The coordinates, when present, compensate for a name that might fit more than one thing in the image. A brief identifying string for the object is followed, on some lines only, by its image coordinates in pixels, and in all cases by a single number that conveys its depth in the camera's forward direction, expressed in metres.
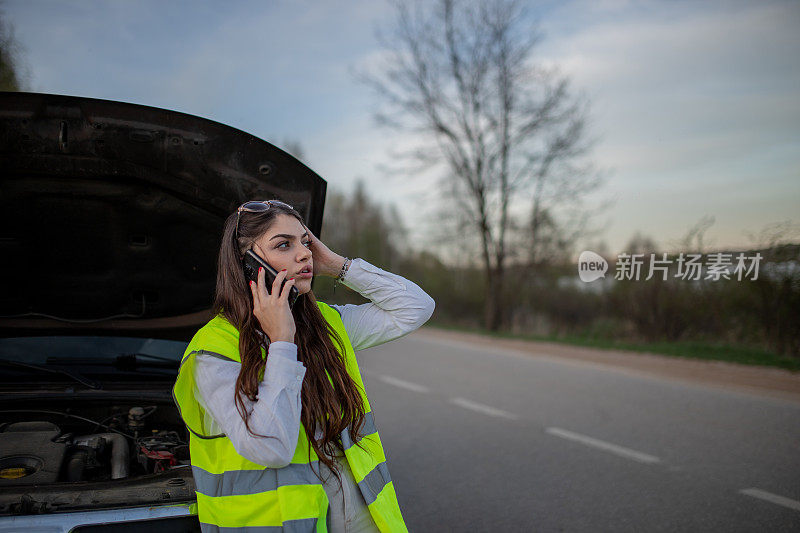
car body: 2.62
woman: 1.76
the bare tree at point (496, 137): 17.59
